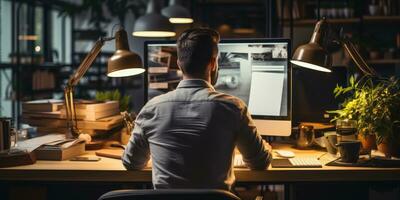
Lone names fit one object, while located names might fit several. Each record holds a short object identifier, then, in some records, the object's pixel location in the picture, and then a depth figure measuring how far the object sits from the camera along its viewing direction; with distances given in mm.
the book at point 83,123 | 2918
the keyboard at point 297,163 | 2355
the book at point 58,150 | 2531
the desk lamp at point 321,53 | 2512
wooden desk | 2285
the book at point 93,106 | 2918
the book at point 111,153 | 2611
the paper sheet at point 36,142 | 2654
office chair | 1503
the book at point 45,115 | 2992
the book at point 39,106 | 2998
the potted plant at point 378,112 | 2514
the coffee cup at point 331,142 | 2602
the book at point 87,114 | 2924
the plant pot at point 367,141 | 2598
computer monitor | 2660
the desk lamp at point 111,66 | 2637
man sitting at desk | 1974
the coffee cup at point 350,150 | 2389
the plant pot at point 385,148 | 2533
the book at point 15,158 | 2395
